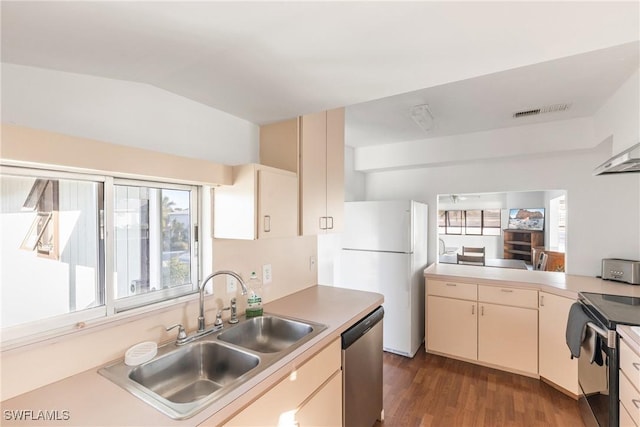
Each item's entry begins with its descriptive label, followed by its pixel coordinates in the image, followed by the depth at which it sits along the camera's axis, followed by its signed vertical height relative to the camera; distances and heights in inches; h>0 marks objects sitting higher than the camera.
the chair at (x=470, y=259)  135.7 -22.9
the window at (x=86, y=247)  40.7 -5.9
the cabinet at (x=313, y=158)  72.9 +14.5
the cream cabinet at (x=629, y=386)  53.9 -34.8
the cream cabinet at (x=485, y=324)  99.1 -41.9
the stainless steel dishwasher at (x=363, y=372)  63.7 -39.0
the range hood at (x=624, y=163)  59.9 +11.3
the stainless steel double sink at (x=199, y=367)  40.1 -26.1
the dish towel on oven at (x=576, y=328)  72.2 -30.4
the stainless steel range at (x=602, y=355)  61.5 -33.5
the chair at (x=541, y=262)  124.2 -22.6
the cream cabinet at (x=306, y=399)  41.3 -31.6
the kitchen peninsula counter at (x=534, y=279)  87.8 -24.5
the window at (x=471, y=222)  143.5 -5.2
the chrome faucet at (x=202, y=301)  58.0 -18.2
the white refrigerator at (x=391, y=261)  113.4 -20.6
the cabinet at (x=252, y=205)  59.2 +1.7
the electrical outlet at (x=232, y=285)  67.4 -17.4
